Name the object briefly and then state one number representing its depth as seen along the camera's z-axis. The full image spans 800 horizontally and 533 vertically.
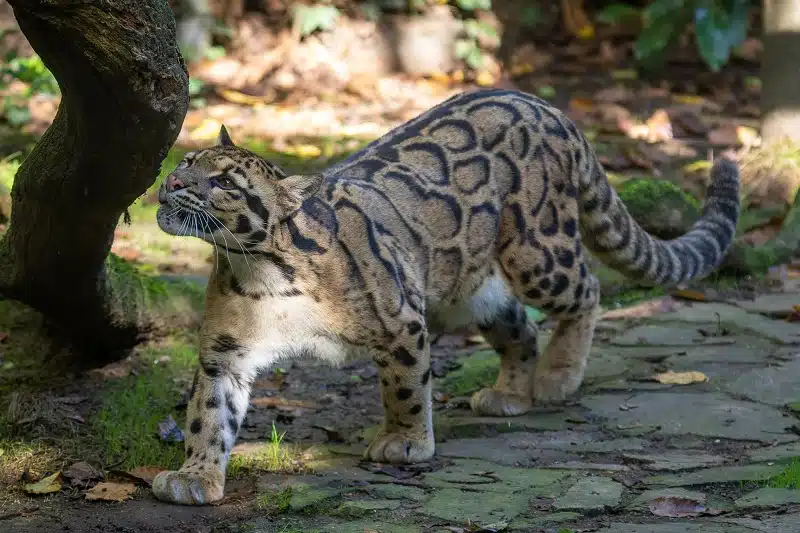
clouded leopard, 10.11
